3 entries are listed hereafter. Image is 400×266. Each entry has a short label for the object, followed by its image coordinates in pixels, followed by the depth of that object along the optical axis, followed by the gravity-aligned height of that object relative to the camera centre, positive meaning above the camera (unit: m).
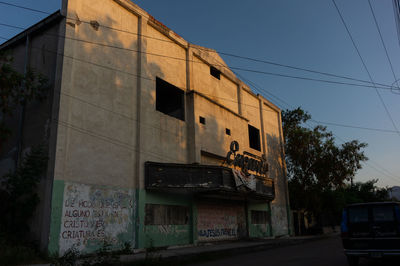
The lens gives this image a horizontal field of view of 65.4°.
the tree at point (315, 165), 31.05 +4.25
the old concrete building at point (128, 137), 12.68 +3.70
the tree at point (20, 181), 12.01 +1.27
